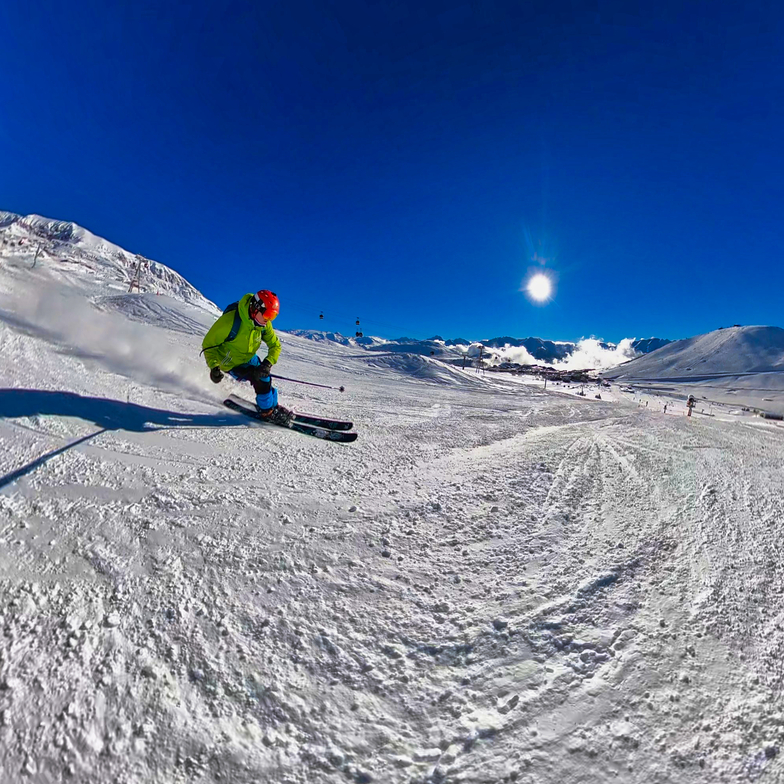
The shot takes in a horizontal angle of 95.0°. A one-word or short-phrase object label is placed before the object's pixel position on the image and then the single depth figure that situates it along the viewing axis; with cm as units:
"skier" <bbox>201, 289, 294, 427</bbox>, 724
